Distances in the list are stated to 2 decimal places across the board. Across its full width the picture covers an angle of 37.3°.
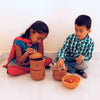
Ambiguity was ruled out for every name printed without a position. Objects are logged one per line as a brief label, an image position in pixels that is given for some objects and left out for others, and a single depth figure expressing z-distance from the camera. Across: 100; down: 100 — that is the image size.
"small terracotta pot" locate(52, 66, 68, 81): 1.03
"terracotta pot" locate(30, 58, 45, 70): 1.00
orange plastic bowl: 0.93
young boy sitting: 1.09
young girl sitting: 1.08
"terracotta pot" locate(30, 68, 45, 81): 1.01
